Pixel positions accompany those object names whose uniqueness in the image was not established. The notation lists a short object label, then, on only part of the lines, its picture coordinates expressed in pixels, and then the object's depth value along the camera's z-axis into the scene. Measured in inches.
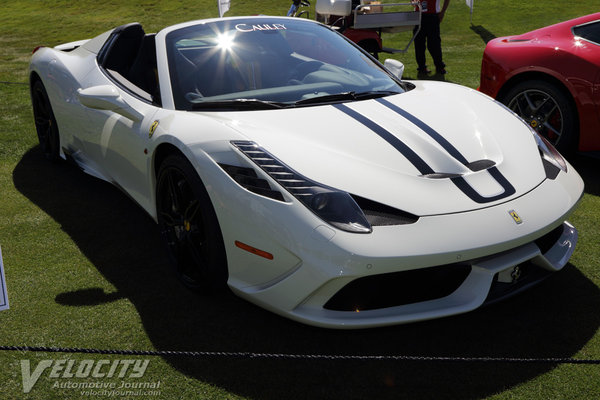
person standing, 337.1
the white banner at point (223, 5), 366.1
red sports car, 175.9
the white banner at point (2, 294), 93.8
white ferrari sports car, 95.7
